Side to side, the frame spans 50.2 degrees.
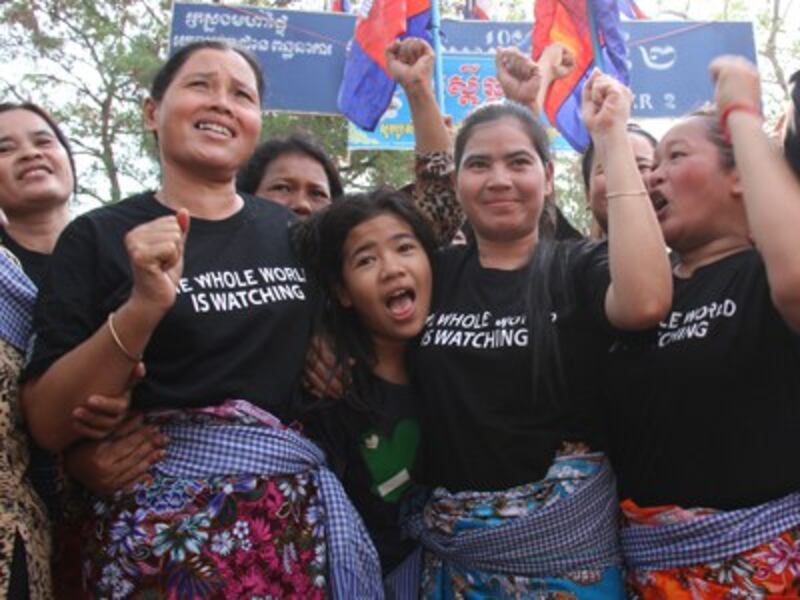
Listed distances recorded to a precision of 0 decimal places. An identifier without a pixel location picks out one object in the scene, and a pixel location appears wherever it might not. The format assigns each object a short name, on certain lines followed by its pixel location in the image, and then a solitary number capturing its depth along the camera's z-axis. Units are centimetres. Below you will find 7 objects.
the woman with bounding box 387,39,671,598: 190
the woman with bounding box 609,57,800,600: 173
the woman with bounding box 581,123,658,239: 277
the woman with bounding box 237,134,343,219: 299
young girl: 215
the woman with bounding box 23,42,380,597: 177
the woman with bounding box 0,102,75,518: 299
